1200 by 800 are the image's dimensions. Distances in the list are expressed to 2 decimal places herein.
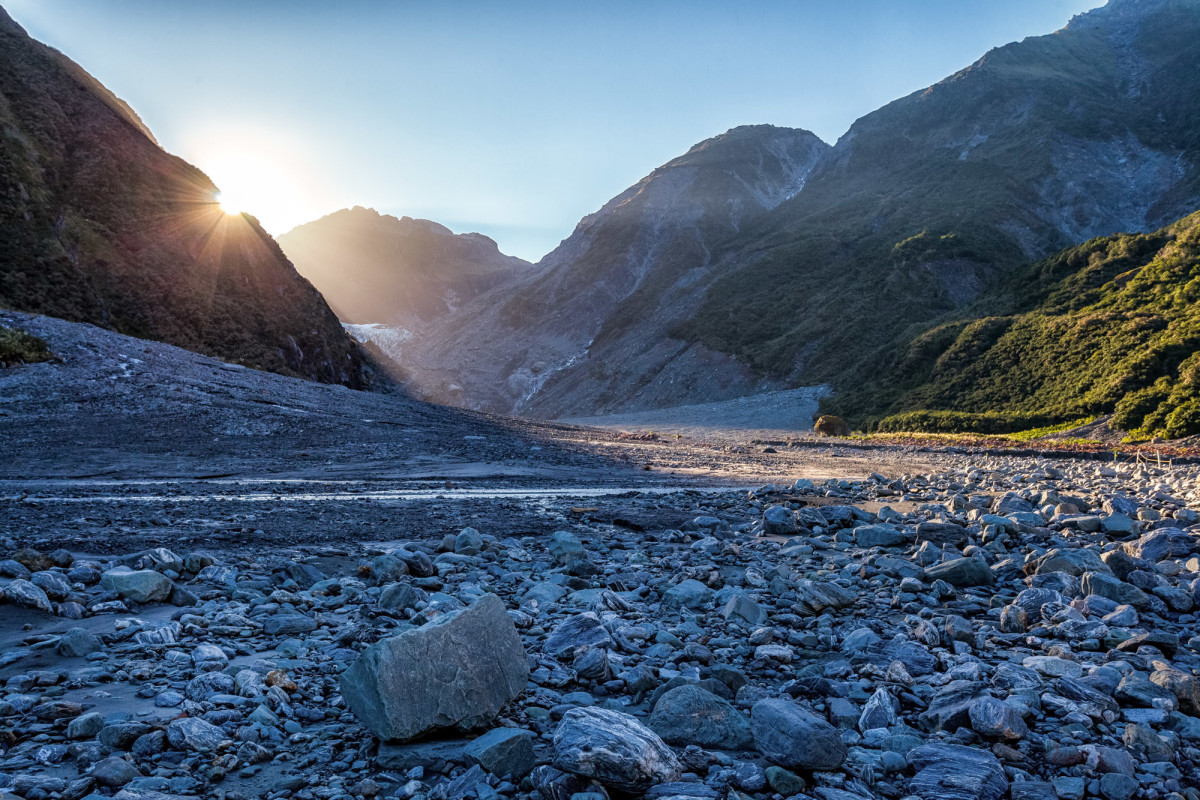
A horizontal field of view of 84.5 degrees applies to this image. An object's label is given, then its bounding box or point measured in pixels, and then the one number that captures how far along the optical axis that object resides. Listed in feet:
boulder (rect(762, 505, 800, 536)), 33.32
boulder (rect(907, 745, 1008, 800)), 10.85
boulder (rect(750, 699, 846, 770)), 11.51
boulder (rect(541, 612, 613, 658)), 16.58
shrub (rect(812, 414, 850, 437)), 140.67
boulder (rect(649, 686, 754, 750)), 12.44
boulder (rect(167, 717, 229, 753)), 11.39
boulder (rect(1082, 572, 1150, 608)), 19.20
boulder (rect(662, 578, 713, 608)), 20.75
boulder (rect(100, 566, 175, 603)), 18.95
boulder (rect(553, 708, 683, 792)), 10.47
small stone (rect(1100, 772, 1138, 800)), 10.81
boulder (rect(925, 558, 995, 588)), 22.11
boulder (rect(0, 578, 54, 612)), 17.76
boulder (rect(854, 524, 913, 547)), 28.76
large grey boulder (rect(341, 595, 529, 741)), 11.78
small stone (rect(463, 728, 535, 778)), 11.15
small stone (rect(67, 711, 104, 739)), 11.53
